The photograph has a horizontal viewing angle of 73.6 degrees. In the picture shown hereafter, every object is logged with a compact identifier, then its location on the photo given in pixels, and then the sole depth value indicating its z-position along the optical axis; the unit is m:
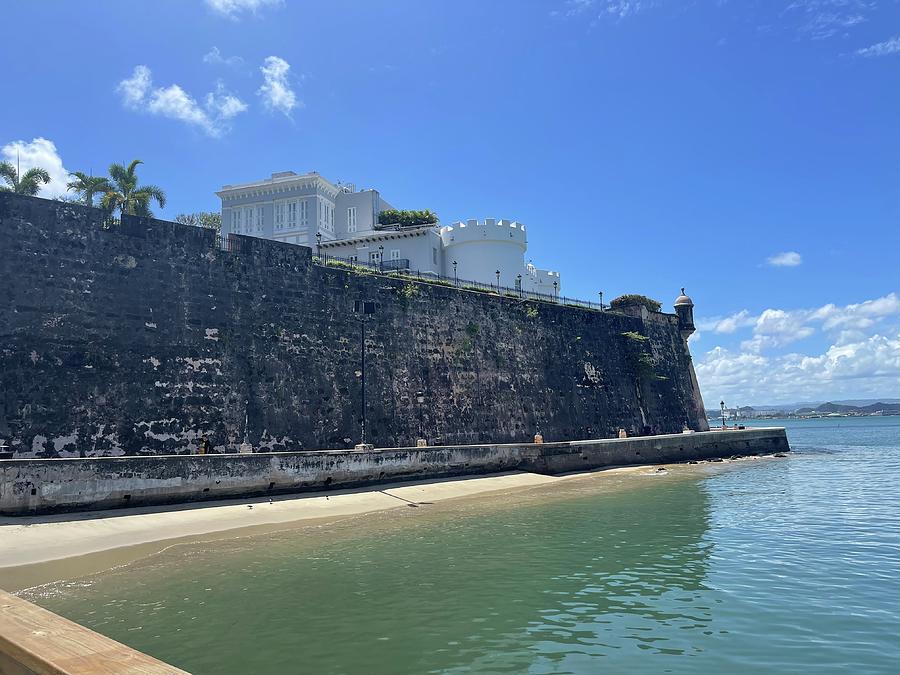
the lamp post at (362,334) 24.28
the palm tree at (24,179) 34.16
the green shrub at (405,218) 45.19
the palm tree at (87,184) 35.41
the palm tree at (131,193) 35.44
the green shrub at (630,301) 42.06
